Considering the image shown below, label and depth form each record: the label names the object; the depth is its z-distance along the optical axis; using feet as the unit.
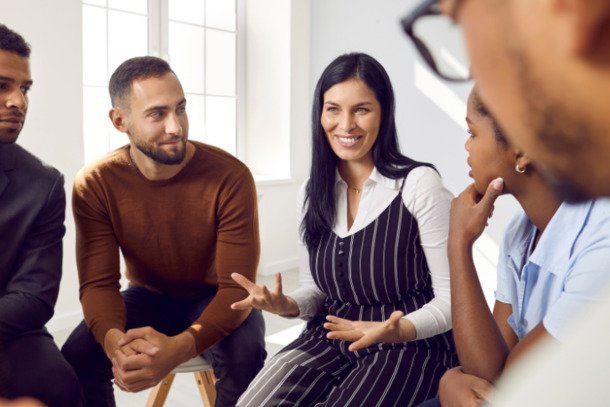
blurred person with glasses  0.85
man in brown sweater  5.69
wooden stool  6.24
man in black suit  5.33
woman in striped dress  4.67
